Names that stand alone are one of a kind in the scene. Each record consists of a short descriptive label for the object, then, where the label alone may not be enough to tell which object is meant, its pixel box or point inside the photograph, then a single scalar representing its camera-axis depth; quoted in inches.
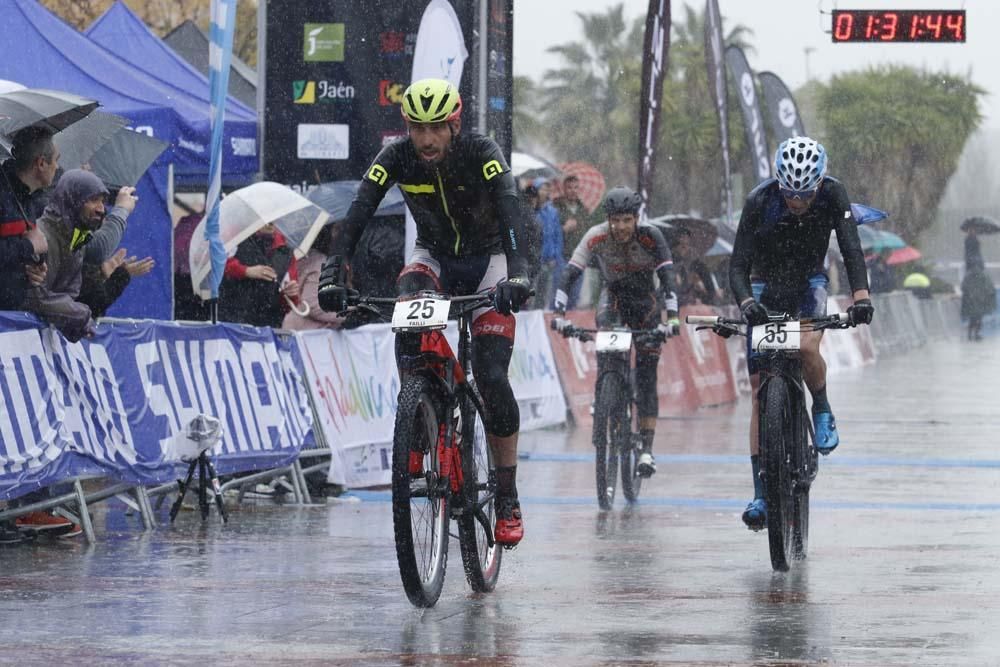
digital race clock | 1048.8
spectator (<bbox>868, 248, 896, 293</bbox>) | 1752.0
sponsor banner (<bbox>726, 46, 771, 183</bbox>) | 1176.8
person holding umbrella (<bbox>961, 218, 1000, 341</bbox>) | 1908.2
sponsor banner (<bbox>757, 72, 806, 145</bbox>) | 1280.8
